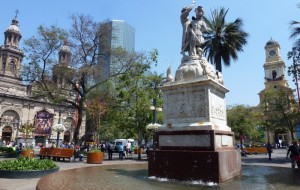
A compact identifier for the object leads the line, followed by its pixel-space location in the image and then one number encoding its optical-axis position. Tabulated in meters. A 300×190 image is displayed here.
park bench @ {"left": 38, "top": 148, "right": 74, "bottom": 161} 20.38
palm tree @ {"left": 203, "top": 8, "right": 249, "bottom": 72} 19.95
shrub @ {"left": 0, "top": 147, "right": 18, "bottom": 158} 25.24
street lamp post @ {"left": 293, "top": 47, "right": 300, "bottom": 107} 21.88
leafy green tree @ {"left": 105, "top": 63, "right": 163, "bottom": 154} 24.48
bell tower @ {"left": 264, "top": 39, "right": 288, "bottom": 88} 70.81
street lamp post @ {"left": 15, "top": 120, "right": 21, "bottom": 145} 61.46
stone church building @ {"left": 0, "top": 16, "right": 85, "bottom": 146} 60.94
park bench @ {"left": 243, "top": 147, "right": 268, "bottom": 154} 33.38
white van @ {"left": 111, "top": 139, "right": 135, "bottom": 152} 43.70
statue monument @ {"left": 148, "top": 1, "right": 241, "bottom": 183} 7.38
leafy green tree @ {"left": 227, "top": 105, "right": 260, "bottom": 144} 45.81
